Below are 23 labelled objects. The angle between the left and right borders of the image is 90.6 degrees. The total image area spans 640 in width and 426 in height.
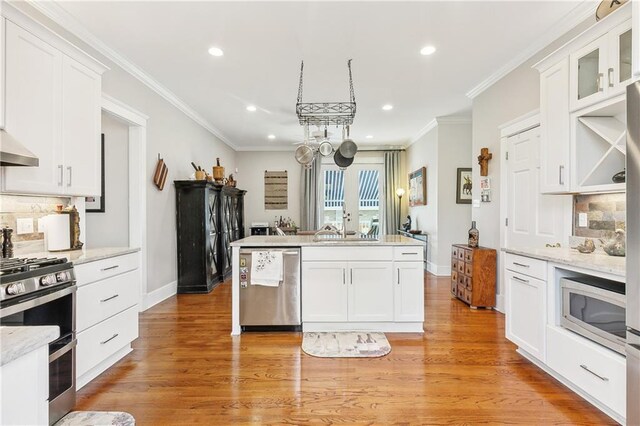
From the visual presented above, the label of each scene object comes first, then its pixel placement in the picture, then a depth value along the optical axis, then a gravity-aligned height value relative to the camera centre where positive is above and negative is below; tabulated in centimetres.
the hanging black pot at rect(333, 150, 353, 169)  394 +67
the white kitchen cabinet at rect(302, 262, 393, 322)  316 -74
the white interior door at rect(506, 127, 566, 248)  301 +13
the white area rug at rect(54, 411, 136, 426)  181 -121
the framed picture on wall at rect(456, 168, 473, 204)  570 +53
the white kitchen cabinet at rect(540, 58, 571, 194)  249 +70
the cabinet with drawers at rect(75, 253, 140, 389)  211 -73
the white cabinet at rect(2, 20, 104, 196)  199 +69
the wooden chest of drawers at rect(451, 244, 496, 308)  391 -78
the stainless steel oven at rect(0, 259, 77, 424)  156 -54
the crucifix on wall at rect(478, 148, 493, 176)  408 +71
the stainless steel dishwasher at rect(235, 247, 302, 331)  316 -84
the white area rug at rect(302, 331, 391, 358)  270 -119
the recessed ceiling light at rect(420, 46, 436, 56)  316 +166
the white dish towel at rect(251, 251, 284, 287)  311 -54
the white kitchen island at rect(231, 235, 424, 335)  316 -69
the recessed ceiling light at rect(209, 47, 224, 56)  314 +164
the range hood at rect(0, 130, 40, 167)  176 +34
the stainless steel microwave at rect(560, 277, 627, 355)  177 -58
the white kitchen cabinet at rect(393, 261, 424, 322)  316 -77
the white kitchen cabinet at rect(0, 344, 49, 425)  69 -41
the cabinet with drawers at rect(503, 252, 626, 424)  177 -84
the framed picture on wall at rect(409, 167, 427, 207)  639 +57
